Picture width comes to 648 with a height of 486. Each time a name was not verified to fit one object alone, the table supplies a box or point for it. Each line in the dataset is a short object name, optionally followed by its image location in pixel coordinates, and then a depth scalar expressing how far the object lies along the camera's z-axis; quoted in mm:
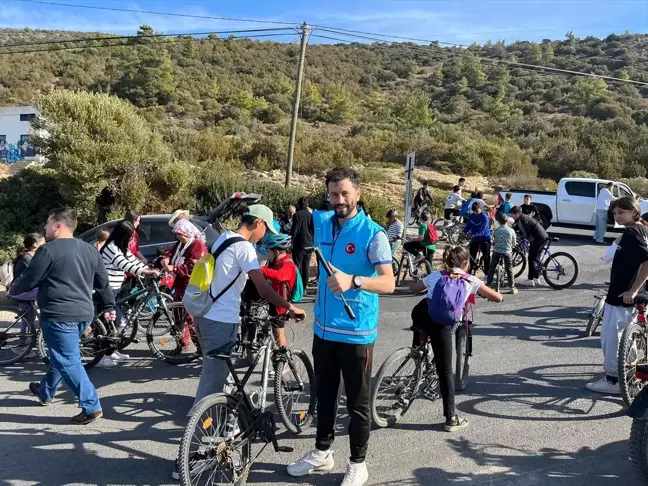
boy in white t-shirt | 4012
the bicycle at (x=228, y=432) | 3441
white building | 29906
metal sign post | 11625
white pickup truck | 18125
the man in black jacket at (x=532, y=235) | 11078
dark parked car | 9078
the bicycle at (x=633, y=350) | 5168
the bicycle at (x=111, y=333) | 6328
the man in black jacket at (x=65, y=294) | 4668
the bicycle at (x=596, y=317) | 7504
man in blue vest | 3551
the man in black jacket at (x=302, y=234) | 10055
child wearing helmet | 5316
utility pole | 18531
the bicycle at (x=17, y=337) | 6531
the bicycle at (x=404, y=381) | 4855
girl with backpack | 4668
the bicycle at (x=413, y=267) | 11336
